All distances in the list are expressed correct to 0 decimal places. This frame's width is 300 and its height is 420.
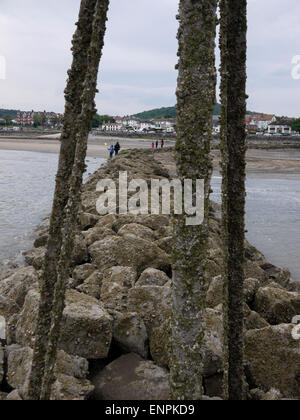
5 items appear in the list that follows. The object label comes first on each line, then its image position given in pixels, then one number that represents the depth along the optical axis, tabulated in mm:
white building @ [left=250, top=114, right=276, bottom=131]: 165500
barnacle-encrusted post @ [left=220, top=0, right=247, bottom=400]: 3039
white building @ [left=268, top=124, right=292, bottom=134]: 135125
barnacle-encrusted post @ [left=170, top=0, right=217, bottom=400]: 2141
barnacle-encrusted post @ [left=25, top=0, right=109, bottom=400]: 3088
